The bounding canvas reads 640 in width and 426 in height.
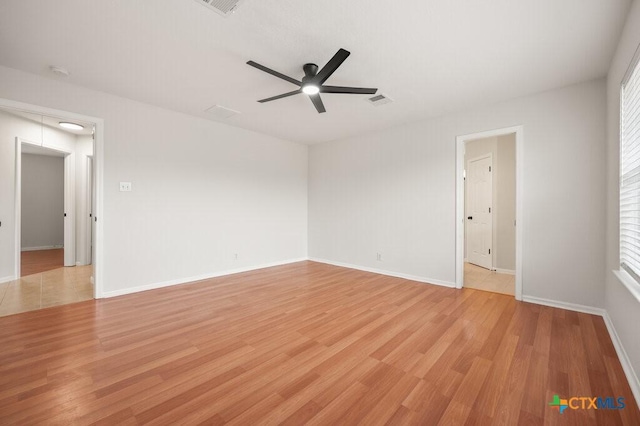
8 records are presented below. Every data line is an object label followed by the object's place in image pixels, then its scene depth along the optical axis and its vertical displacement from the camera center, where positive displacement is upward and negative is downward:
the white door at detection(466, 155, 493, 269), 5.28 +0.04
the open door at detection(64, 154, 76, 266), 5.42 -0.07
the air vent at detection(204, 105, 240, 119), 3.95 +1.56
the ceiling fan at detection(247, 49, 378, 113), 2.41 +1.31
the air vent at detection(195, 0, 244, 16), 1.91 +1.54
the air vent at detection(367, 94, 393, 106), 3.51 +1.56
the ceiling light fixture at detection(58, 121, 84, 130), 4.77 +1.56
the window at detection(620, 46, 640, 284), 1.89 +0.33
